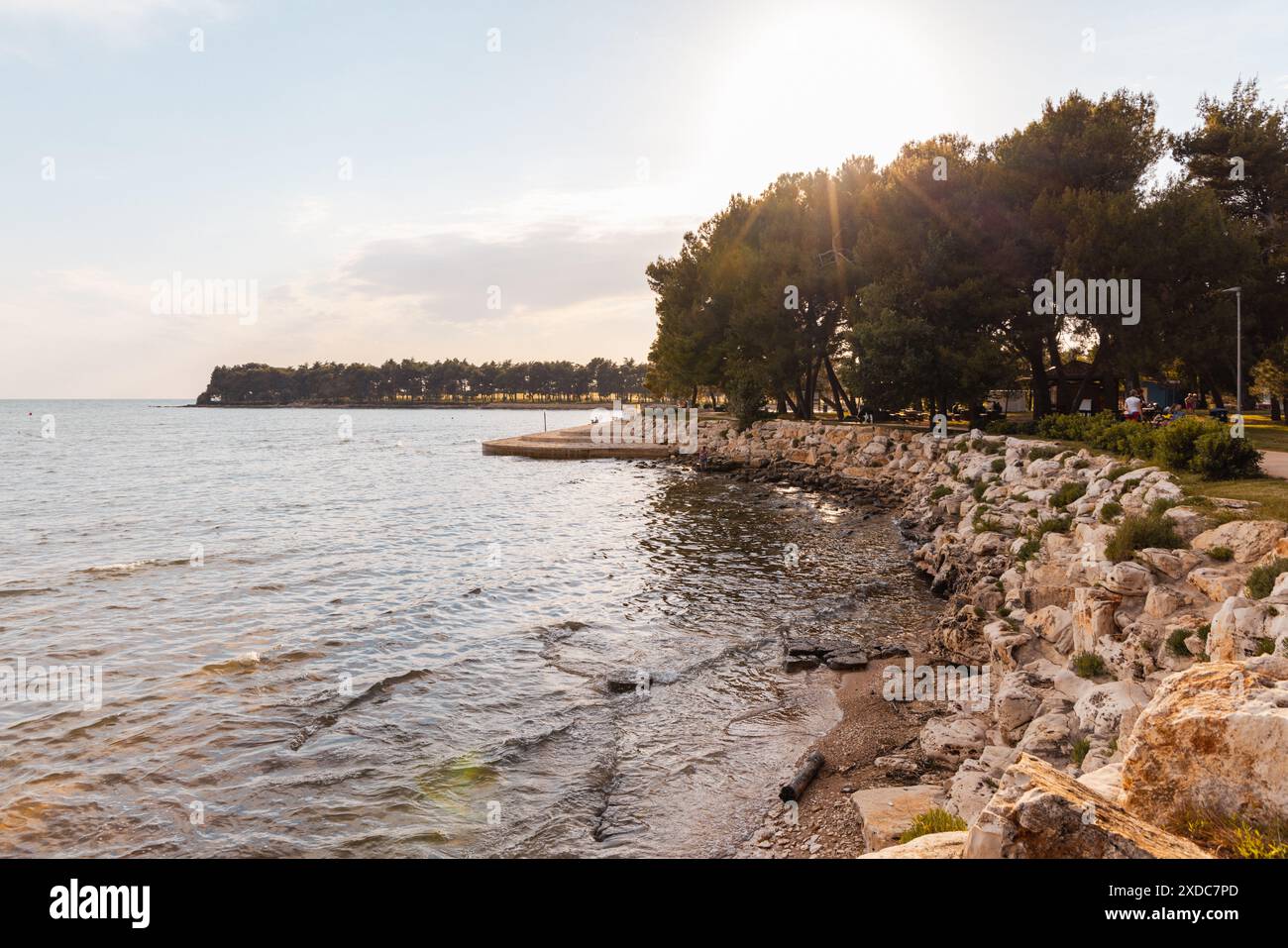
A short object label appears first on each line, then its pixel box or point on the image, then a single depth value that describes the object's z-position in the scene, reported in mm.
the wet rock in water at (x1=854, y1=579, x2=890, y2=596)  19359
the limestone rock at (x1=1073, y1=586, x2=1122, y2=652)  10844
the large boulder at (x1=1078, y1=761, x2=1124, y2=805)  5434
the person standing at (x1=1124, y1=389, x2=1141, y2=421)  29131
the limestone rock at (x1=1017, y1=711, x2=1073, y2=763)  8391
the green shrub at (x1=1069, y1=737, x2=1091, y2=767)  8008
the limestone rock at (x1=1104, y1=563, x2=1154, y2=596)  10996
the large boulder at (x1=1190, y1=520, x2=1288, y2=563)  10258
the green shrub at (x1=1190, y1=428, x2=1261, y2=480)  15859
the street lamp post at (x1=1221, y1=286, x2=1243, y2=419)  28516
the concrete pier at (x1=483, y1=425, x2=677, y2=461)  63656
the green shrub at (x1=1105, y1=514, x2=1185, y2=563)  11930
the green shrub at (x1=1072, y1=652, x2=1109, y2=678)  10344
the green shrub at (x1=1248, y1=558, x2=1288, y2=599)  8945
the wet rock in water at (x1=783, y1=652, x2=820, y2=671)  14008
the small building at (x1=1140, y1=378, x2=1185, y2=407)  53969
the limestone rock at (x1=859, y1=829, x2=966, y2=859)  4754
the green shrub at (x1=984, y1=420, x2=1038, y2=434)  34806
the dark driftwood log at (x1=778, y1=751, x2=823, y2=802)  9312
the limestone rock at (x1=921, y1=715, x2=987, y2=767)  9867
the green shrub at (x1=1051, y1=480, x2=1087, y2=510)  18031
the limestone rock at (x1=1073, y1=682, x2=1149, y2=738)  8250
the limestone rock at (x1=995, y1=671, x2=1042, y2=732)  9797
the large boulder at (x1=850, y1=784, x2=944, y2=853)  7566
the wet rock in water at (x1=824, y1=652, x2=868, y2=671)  13922
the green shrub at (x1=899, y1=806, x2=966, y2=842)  7156
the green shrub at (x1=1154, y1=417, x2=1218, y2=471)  17219
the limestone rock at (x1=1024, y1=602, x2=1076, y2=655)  12109
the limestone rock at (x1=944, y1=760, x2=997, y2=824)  7508
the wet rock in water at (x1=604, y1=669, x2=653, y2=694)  13234
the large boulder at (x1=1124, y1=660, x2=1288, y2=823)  4684
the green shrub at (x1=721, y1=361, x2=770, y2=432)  55562
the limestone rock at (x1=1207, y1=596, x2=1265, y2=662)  7895
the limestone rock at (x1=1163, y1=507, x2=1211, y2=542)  11938
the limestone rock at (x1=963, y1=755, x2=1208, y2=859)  4031
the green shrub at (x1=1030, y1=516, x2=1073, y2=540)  16516
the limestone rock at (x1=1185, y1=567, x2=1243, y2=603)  9750
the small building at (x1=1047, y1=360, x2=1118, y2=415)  42441
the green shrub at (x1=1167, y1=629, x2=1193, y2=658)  9055
